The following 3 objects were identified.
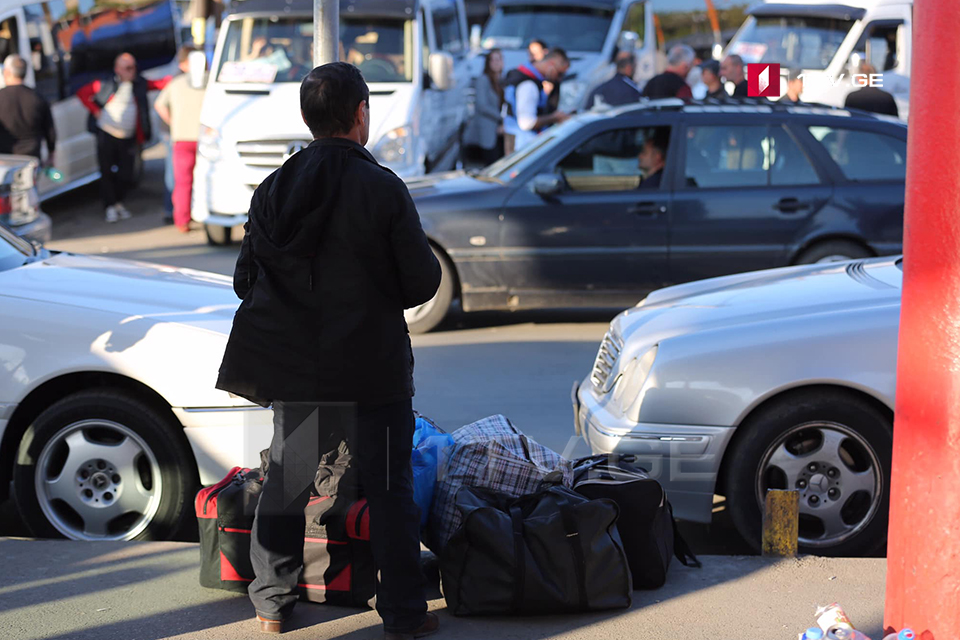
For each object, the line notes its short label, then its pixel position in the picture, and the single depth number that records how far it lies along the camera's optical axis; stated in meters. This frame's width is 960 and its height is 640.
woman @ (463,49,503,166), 14.72
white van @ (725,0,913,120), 14.98
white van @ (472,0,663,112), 16.80
